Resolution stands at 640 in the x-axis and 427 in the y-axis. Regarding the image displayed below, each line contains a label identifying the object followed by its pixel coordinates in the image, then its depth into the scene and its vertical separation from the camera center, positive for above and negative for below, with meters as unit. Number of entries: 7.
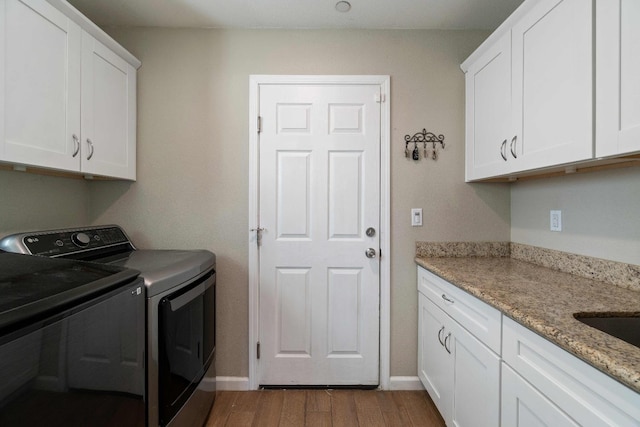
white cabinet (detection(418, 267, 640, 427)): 0.70 -0.56
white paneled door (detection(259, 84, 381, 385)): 1.91 -0.15
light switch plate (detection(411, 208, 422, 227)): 1.94 -0.03
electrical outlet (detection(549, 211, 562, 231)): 1.56 -0.05
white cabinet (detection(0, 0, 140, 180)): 1.14 +0.59
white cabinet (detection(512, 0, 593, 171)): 1.06 +0.56
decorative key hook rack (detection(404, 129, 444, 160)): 1.93 +0.50
